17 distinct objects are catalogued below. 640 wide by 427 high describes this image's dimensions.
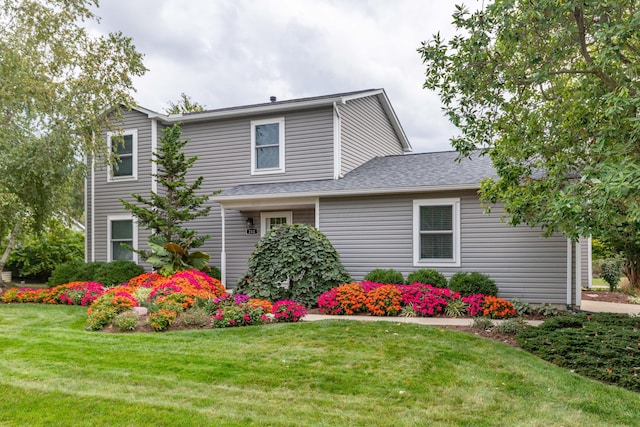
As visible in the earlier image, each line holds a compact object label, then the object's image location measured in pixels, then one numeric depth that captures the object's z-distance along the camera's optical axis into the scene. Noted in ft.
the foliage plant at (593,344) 16.25
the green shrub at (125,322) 23.43
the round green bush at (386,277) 32.78
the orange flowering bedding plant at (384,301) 27.58
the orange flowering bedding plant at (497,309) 26.73
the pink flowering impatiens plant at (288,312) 24.73
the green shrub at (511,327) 21.91
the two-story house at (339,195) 31.94
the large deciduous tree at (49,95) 36.40
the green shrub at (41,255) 52.95
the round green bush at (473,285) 30.68
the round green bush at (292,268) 30.58
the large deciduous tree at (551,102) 16.35
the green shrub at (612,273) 42.91
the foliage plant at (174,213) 37.45
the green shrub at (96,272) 39.97
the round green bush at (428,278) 31.73
